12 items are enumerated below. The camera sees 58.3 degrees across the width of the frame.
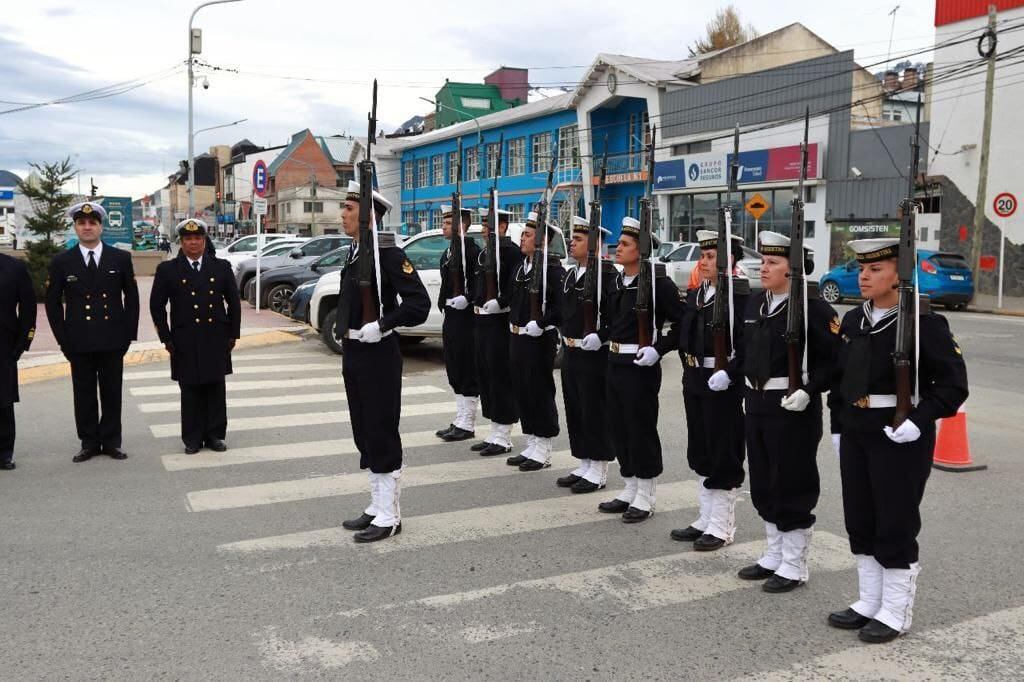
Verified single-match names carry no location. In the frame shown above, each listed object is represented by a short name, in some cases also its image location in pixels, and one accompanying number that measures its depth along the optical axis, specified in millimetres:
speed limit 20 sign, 23125
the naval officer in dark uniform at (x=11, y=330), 7305
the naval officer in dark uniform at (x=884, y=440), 4074
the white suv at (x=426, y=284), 13008
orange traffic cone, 7375
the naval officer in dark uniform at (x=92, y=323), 7551
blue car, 23078
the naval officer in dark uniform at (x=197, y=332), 7832
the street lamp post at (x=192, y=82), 31359
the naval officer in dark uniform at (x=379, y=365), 5602
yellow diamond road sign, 21219
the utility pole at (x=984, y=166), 24062
